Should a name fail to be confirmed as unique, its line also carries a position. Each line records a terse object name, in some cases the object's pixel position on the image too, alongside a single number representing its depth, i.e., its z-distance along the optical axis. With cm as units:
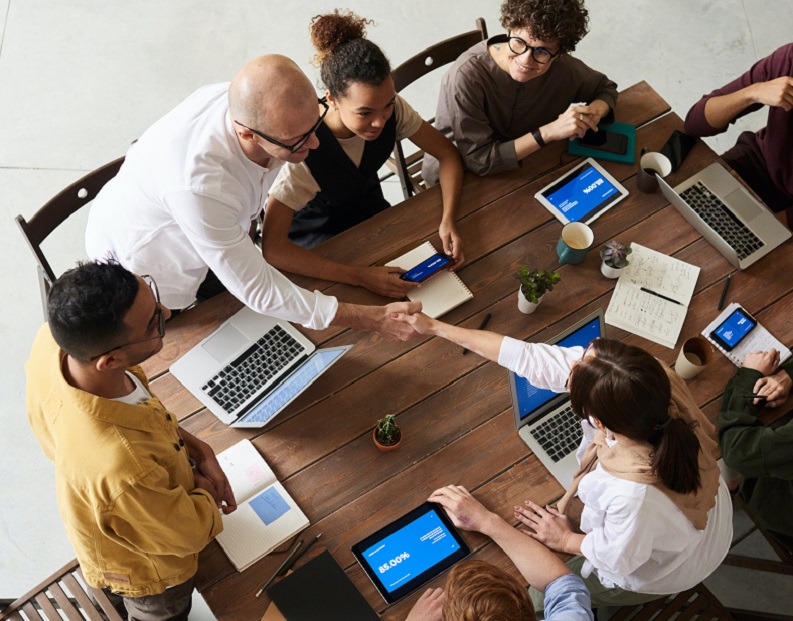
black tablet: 197
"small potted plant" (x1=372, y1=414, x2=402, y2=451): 208
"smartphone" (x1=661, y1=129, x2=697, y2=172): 263
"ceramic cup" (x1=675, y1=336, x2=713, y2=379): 223
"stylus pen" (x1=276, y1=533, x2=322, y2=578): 197
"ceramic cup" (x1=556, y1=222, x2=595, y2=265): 241
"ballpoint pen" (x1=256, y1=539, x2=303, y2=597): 195
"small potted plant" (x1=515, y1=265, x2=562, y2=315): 225
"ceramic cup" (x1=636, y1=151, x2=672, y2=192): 255
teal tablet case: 264
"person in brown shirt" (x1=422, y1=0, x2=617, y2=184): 237
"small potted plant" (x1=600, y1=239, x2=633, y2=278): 239
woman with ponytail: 168
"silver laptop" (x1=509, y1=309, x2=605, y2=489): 213
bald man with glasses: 195
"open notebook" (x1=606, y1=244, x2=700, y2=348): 235
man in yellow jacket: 164
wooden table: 207
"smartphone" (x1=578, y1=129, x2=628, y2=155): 265
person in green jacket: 208
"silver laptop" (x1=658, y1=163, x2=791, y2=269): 248
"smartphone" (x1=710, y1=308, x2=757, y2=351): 232
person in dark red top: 263
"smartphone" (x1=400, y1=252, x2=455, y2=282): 239
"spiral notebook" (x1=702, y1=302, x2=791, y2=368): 231
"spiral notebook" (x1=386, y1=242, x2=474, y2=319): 237
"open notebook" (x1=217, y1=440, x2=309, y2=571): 200
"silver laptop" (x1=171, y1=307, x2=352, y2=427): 218
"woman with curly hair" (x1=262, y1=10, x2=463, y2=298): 222
